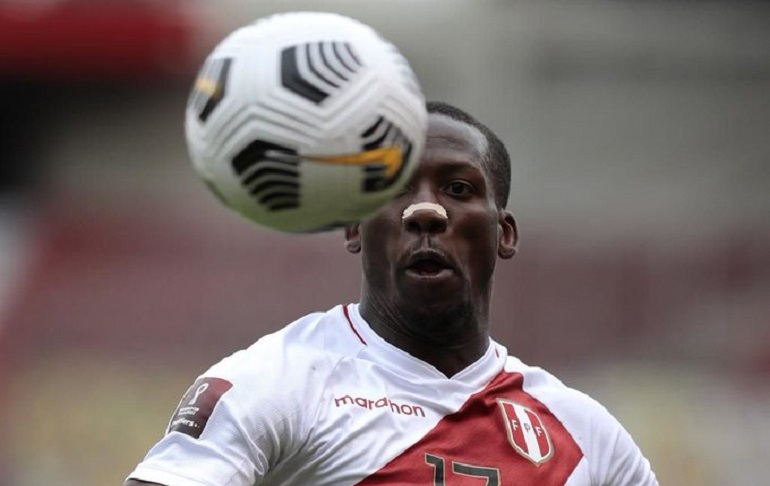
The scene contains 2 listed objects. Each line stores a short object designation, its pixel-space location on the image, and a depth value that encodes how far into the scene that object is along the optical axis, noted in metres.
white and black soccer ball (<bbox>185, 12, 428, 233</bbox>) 7.33
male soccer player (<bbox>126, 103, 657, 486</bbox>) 8.49
